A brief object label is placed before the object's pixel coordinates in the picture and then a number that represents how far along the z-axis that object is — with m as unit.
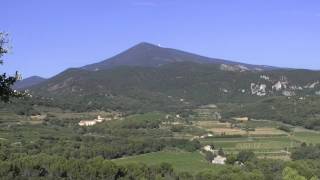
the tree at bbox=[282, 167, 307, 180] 56.84
